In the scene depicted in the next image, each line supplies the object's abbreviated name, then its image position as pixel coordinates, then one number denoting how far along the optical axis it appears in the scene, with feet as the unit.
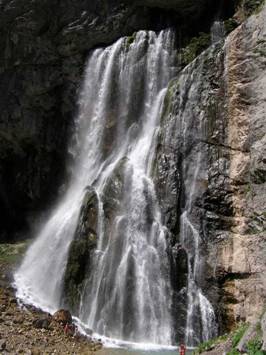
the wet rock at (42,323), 58.08
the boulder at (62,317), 60.08
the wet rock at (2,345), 49.50
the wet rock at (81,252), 68.54
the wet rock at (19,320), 59.31
